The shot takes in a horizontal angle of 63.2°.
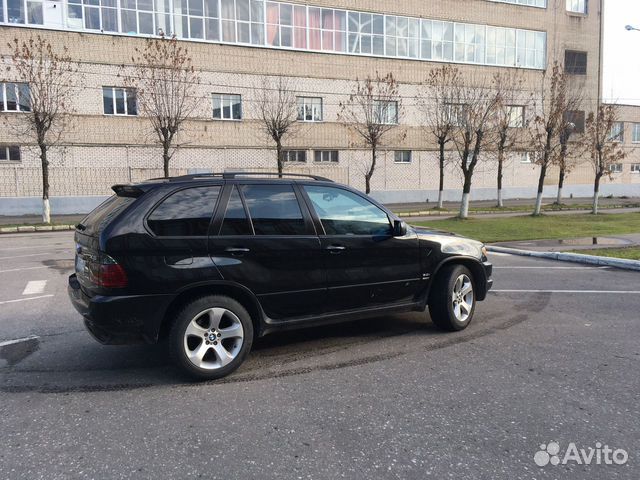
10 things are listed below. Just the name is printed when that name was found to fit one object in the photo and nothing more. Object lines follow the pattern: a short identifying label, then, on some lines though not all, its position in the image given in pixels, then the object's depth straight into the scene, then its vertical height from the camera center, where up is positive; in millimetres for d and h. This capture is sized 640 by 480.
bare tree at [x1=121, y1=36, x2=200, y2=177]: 25219 +4976
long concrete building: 27547 +6673
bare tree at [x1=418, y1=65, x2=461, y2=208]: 24750 +3951
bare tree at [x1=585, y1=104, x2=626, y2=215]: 24891 +1380
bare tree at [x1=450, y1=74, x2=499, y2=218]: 22344 +2447
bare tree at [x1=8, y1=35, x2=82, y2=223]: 22062 +4063
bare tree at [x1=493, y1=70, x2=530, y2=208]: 24297 +2988
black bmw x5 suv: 4254 -760
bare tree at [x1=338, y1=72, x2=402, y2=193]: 31078 +4299
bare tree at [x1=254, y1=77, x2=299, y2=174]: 30453 +4446
